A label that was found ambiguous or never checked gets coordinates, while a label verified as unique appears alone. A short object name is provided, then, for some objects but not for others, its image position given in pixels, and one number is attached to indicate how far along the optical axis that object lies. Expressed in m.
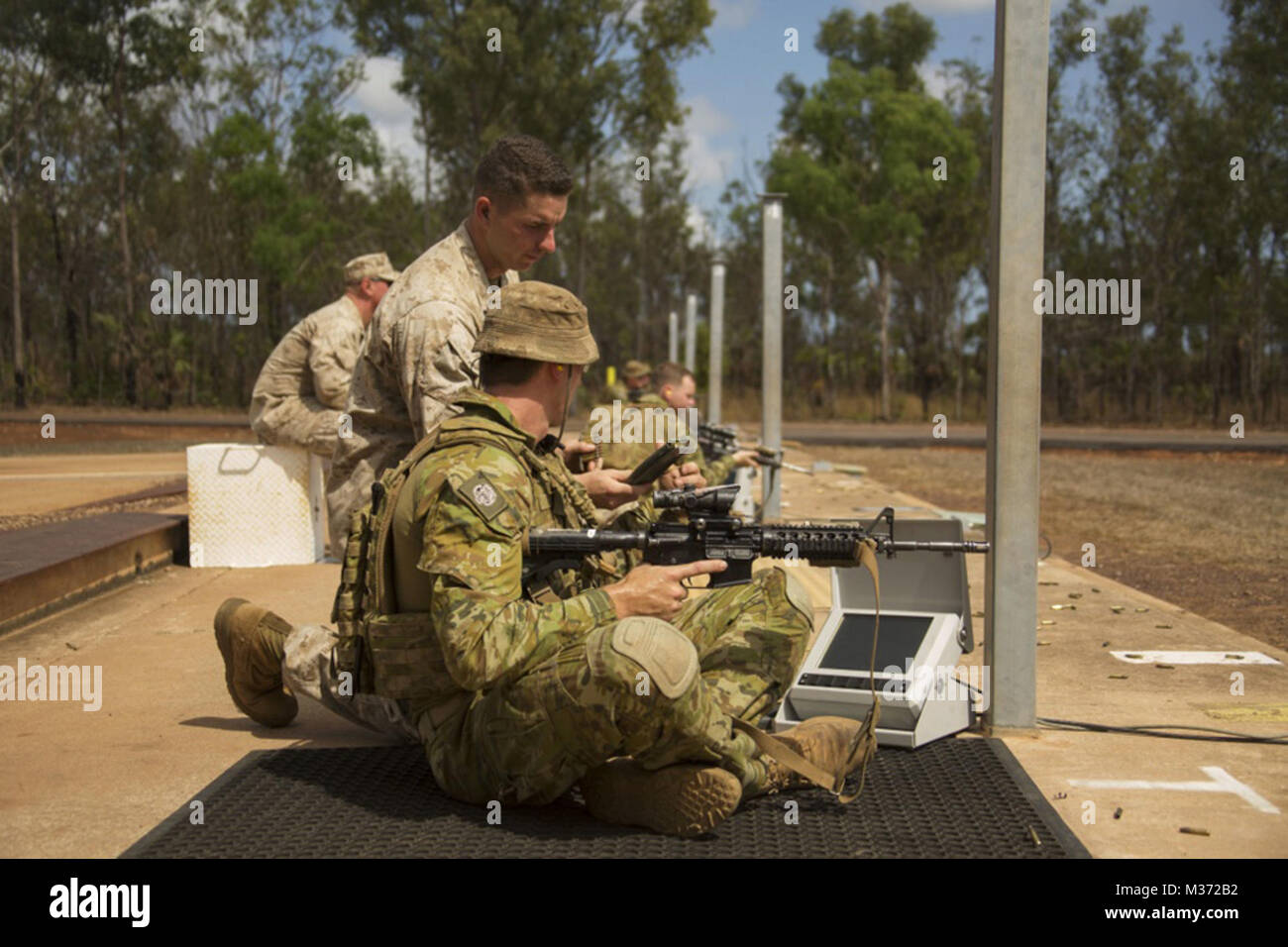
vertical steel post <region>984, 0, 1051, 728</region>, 4.66
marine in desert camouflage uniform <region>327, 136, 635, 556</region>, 4.73
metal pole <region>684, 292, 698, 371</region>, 25.30
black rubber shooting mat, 3.45
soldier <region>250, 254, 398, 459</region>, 8.87
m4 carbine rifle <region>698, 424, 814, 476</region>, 10.17
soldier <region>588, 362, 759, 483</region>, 8.05
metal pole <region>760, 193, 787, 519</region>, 12.49
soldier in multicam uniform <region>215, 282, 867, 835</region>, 3.33
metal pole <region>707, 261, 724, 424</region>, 19.78
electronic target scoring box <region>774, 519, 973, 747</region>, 4.45
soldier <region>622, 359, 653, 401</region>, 12.98
